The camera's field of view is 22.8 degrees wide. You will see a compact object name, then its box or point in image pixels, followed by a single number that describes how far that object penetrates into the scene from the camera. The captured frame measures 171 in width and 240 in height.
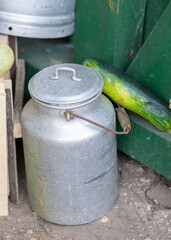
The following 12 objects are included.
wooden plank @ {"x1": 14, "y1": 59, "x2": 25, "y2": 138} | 2.14
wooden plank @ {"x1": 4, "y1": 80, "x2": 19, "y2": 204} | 2.09
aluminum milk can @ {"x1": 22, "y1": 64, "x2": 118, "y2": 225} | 1.93
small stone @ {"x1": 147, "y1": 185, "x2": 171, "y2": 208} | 2.41
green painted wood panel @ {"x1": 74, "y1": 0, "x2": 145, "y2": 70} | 2.30
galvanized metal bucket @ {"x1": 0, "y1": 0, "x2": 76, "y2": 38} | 2.24
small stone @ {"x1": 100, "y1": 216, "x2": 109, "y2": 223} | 2.28
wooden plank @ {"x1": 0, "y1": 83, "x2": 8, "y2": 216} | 2.01
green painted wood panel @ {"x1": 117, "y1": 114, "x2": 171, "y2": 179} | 2.25
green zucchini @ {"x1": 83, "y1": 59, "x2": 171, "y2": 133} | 2.22
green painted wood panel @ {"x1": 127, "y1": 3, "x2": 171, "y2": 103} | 2.17
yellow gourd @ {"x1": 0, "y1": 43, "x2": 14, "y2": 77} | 2.05
